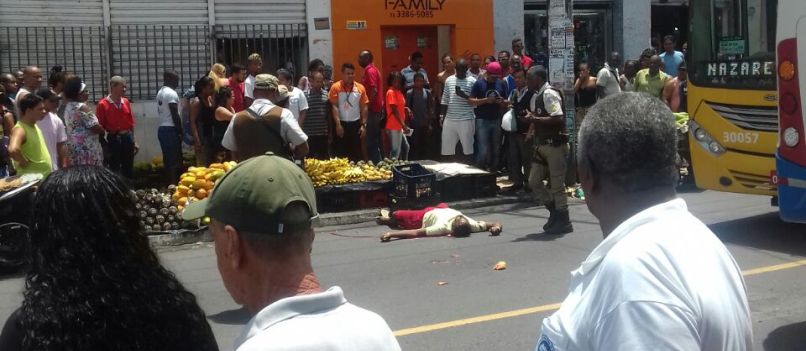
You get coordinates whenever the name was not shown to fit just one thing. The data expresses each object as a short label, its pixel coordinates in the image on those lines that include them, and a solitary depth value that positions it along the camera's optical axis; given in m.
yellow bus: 9.61
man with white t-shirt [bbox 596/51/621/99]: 16.25
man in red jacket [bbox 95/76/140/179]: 13.57
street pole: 13.62
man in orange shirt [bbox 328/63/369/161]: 14.90
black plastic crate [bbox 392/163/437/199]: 12.11
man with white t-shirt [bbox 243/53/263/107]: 13.97
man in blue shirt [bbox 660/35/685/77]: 18.64
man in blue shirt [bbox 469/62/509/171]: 14.83
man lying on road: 11.03
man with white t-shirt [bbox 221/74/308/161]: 8.82
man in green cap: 2.27
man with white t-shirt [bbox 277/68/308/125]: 13.81
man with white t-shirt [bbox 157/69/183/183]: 14.28
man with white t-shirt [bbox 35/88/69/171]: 10.75
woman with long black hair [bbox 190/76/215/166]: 13.58
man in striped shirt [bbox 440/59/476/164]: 15.28
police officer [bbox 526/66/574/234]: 10.77
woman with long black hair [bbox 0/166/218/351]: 2.44
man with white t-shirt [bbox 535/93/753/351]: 2.22
